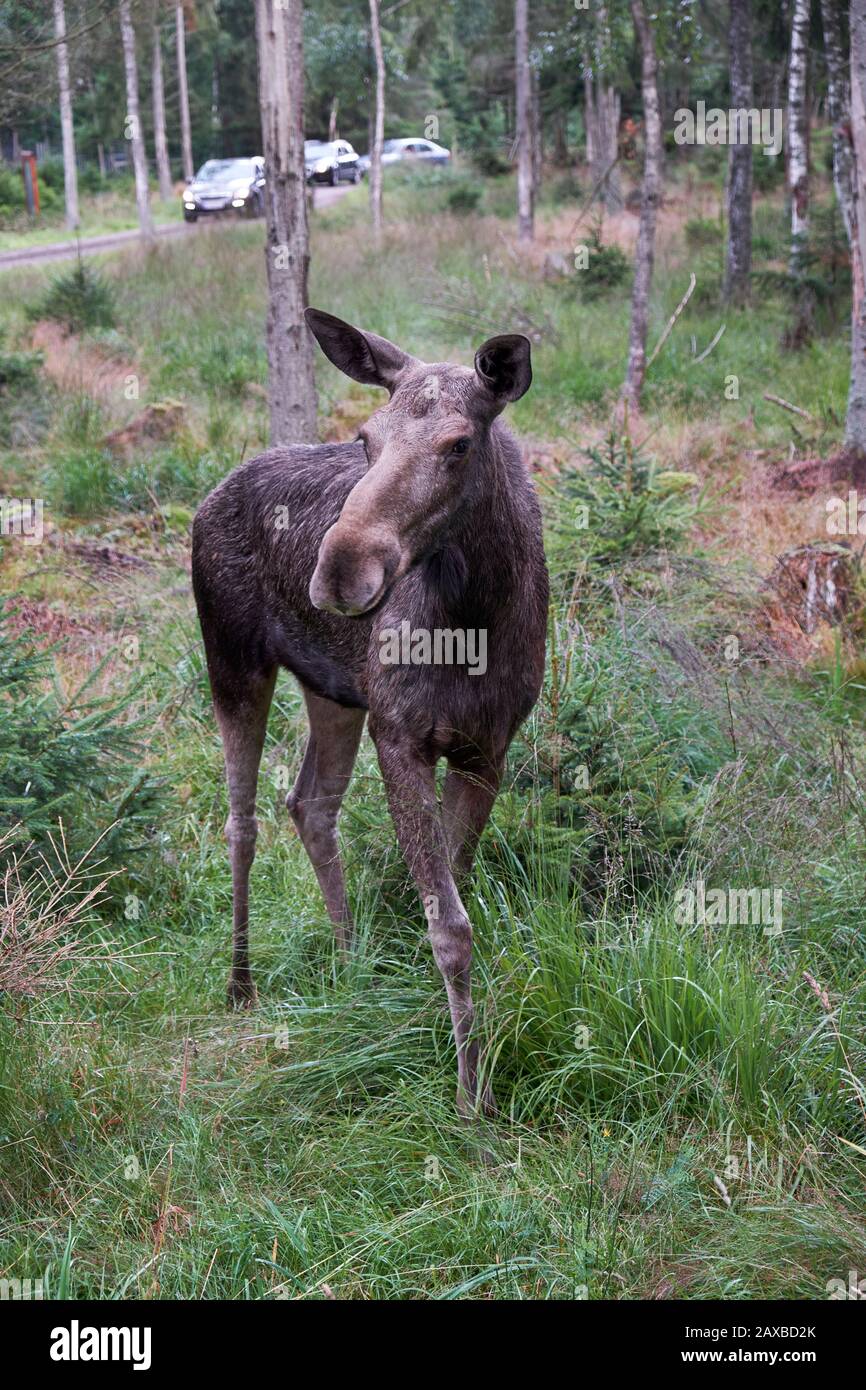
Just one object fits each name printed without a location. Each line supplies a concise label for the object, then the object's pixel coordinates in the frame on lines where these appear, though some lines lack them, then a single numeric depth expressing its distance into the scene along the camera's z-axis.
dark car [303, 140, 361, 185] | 44.06
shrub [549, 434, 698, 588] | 7.77
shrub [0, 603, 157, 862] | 5.34
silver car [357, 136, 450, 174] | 46.53
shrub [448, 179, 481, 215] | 33.19
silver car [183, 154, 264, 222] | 34.91
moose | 3.58
